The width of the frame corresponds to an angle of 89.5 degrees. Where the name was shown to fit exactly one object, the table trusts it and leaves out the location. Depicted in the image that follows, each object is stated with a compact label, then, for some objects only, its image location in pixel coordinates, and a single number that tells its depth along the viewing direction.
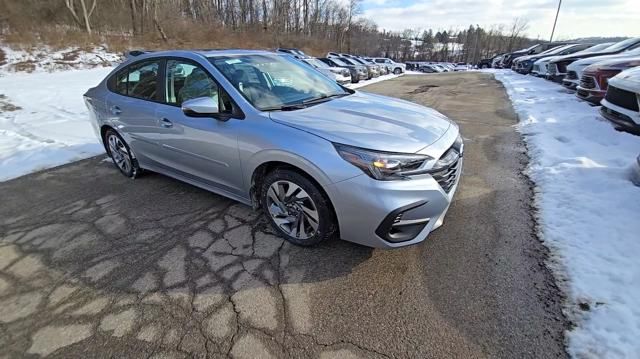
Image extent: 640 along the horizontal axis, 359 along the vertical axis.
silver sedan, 2.28
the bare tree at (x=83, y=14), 23.58
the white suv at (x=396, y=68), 27.96
